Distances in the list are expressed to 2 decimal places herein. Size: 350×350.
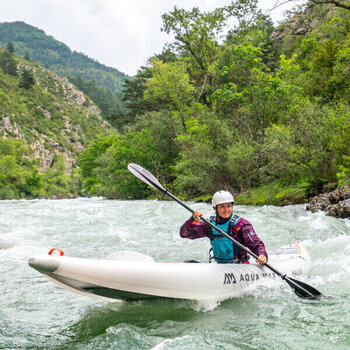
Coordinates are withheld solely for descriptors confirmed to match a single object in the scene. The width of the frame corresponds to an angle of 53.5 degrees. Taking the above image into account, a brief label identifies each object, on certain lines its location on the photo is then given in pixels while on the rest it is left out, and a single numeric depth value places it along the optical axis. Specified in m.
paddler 4.08
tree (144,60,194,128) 21.86
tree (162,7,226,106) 20.27
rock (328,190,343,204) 9.14
